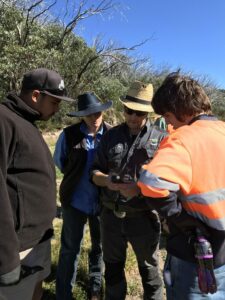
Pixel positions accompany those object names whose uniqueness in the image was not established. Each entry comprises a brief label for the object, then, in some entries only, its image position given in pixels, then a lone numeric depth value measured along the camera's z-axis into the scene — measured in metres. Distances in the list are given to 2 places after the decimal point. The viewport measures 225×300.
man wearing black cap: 1.21
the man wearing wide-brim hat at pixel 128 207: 1.83
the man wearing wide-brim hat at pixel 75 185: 2.08
